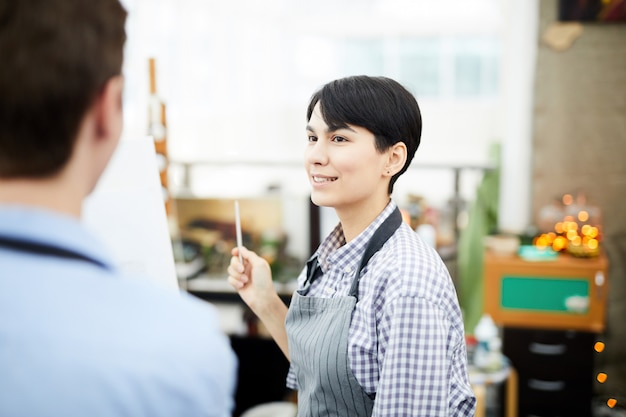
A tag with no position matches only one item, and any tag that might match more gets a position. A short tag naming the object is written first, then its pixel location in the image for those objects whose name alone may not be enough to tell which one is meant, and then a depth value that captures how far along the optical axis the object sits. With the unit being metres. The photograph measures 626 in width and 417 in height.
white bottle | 3.35
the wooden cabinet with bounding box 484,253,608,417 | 3.57
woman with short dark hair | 0.99
